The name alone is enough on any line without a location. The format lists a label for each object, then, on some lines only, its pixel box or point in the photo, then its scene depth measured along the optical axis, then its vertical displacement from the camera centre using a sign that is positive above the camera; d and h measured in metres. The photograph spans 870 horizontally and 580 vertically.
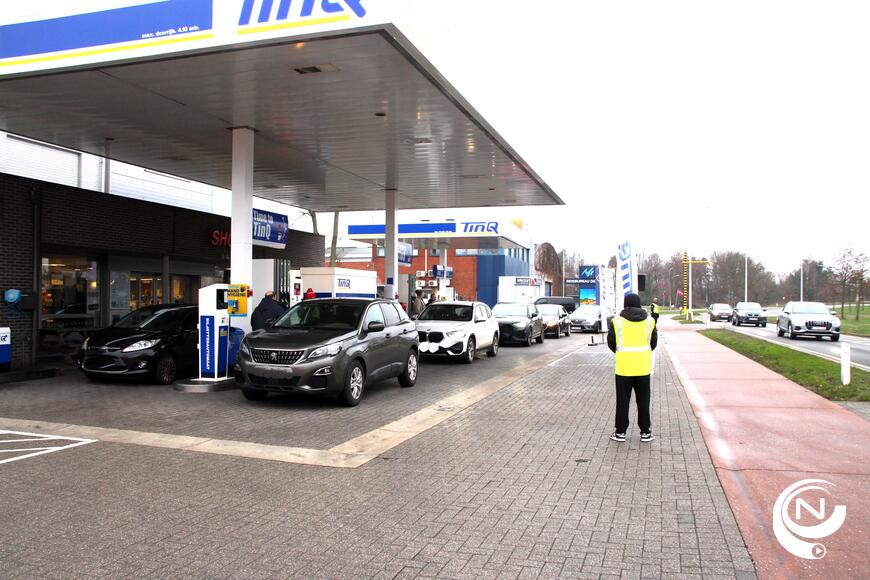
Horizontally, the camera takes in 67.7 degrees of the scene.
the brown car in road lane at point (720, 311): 50.16 -1.24
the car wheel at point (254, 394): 10.16 -1.63
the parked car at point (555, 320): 27.53 -1.13
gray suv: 9.33 -0.89
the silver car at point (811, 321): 27.30 -1.08
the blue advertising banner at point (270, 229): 18.31 +1.82
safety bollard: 11.53 -1.22
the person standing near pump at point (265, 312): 12.98 -0.41
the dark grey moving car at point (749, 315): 42.59 -1.31
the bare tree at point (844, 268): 44.22 +1.90
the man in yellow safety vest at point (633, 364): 7.51 -0.81
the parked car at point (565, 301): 44.75 -0.51
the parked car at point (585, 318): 32.47 -1.22
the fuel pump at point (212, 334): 11.82 -0.78
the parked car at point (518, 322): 22.50 -1.00
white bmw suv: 15.98 -0.93
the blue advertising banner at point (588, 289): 52.81 +0.41
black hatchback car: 11.82 -1.04
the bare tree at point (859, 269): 43.41 +1.82
